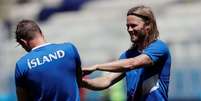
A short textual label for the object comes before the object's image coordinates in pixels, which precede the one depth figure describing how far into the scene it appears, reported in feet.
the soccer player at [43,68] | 38.19
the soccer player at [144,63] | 38.11
